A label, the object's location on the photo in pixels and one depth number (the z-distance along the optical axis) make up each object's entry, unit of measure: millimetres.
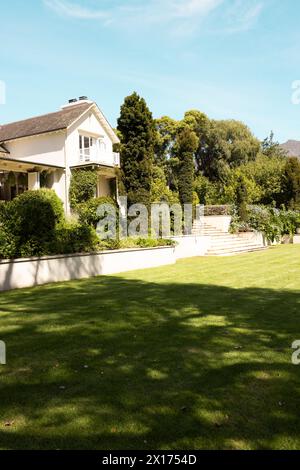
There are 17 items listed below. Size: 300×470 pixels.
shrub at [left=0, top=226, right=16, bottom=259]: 11627
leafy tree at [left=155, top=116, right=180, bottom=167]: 53000
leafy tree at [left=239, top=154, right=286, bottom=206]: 36562
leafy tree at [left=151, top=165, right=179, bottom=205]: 27600
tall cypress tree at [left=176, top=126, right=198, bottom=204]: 26562
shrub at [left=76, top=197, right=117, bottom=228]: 18786
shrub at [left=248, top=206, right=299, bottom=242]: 28172
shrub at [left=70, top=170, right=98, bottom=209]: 29109
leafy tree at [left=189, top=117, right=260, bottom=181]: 54438
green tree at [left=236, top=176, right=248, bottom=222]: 28228
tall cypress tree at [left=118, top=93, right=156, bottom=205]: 24656
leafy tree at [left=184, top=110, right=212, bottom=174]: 53438
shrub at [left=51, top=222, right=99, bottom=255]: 13159
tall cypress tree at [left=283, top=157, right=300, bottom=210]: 33875
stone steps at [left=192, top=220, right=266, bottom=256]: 22594
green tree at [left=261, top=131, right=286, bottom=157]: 59188
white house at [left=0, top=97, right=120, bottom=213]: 28766
